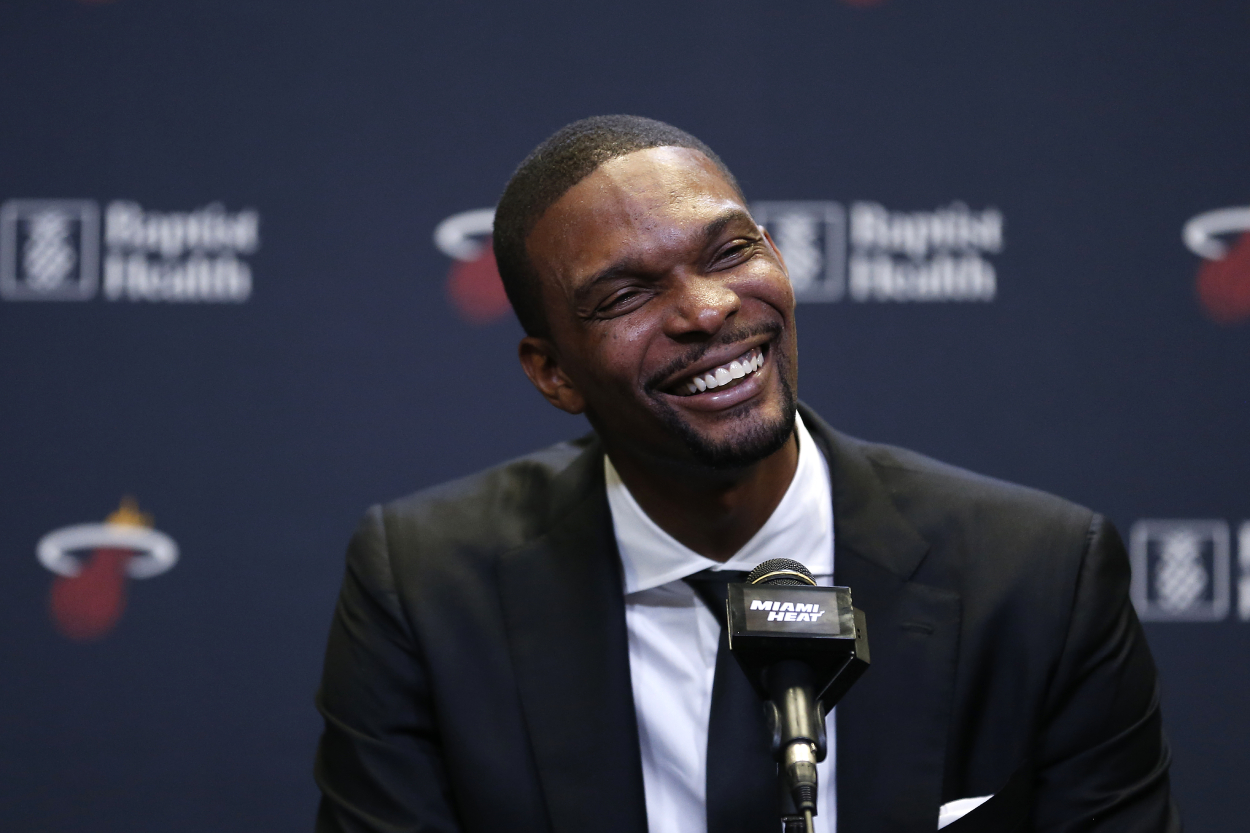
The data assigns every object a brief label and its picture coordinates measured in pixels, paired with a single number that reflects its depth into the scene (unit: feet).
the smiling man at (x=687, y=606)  15.62
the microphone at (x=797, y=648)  14.90
